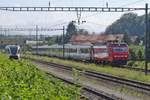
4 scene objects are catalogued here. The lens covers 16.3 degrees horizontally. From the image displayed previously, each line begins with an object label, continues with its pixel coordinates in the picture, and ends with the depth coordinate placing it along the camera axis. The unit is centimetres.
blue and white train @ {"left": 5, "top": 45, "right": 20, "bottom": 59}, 6471
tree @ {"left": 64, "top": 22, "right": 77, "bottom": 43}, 14958
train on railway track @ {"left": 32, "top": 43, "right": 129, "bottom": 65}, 5866
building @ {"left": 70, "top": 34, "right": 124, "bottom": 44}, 12945
